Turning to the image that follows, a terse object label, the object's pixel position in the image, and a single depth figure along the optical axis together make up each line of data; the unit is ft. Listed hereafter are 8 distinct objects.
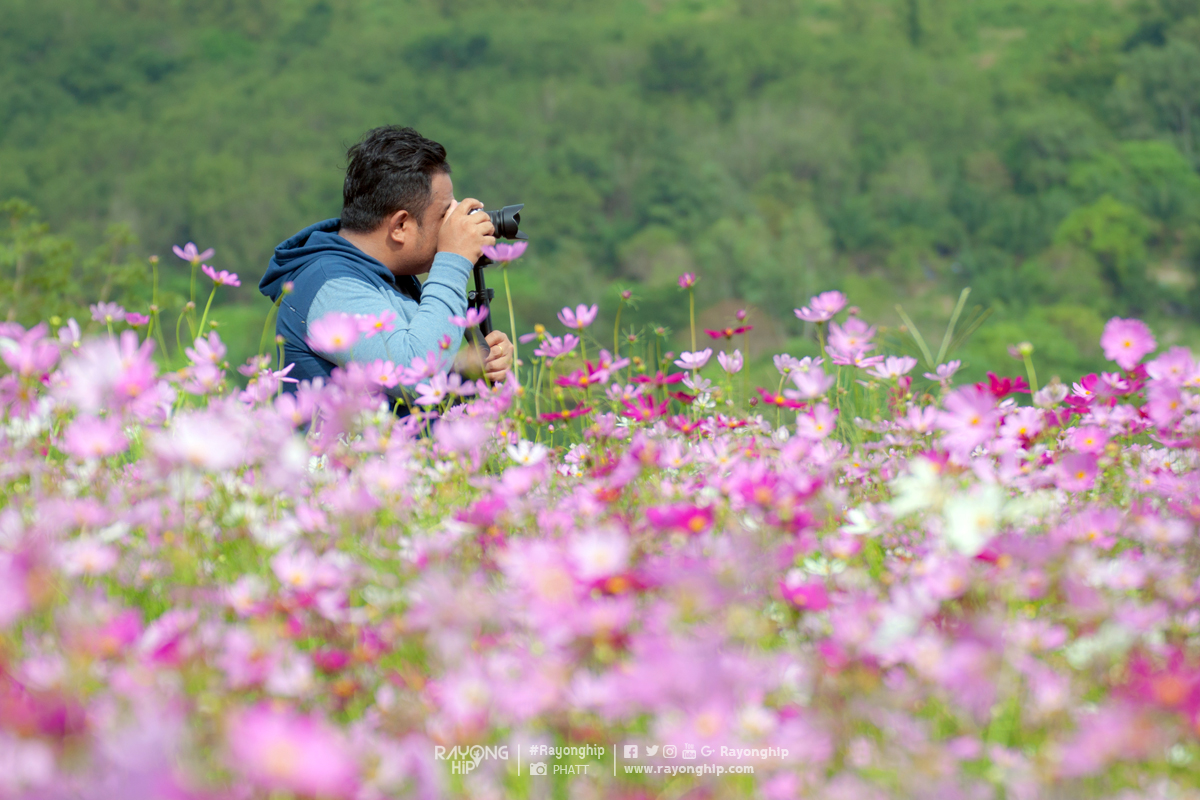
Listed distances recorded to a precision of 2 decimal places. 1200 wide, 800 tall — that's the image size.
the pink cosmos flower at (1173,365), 24.19
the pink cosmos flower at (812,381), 23.94
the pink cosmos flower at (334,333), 22.84
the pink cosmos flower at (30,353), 20.63
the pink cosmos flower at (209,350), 24.19
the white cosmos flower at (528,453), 23.14
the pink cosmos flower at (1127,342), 24.16
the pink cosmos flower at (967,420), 21.32
